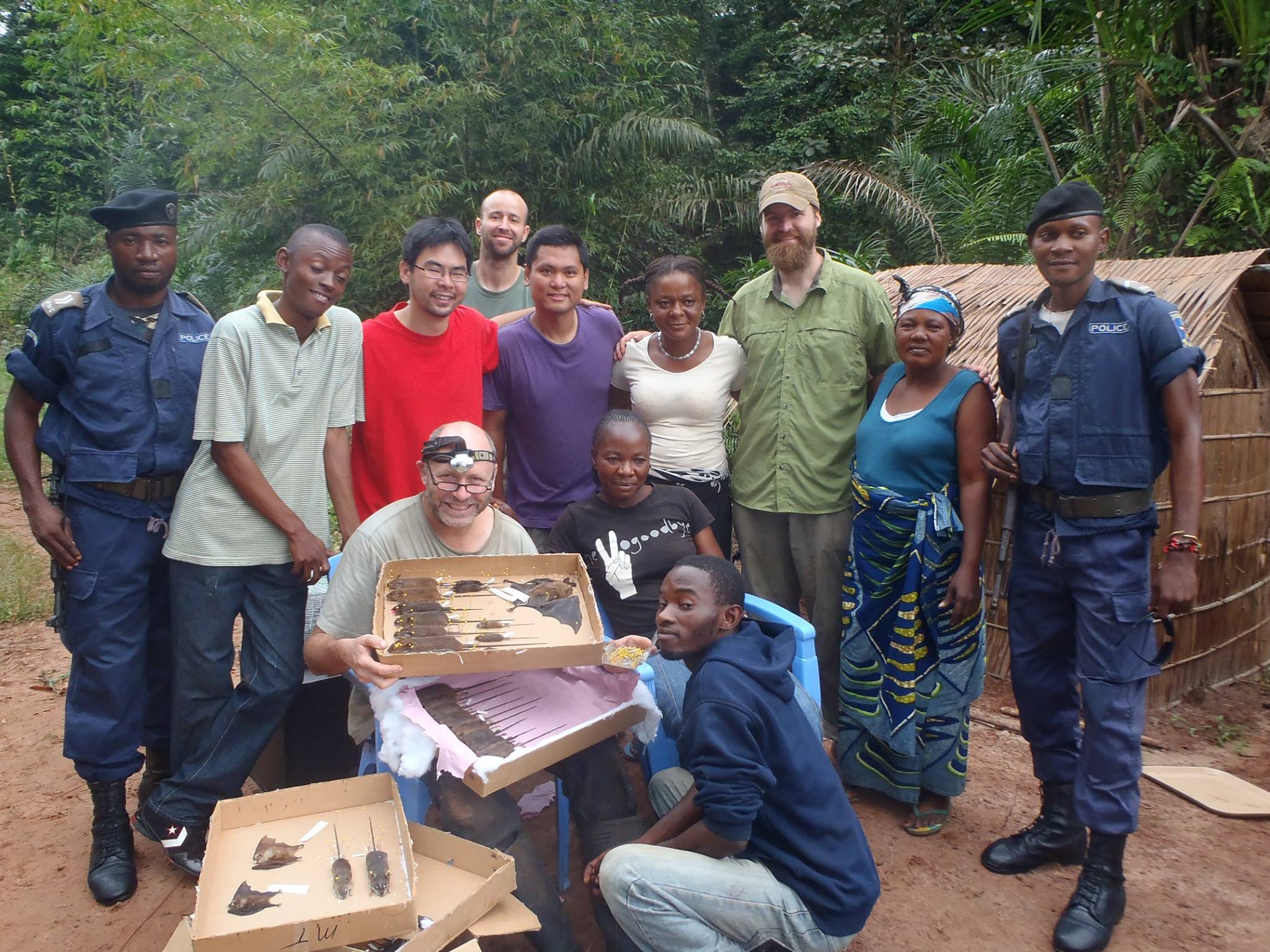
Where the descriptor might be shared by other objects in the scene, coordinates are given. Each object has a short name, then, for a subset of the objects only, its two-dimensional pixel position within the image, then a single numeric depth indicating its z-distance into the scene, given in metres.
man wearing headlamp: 2.66
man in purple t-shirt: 3.65
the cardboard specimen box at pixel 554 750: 2.37
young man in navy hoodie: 2.29
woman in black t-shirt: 3.26
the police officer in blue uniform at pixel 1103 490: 2.87
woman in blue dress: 3.27
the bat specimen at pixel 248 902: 2.31
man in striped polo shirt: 3.07
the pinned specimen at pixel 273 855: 2.50
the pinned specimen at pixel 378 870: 2.40
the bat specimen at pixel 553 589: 2.78
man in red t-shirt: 3.38
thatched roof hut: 4.67
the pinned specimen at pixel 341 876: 2.40
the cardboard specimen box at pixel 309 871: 2.23
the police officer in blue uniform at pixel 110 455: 3.10
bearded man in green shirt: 3.65
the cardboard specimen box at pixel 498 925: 2.43
